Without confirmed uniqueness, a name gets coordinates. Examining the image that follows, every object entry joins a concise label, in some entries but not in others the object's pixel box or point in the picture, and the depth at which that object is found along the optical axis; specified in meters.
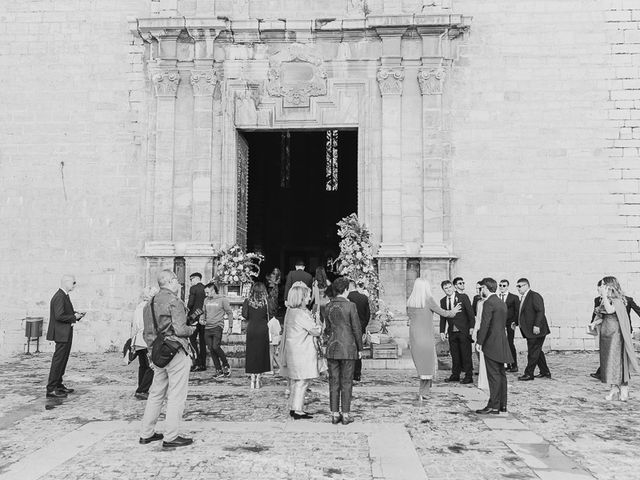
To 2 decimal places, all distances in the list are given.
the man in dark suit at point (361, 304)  9.37
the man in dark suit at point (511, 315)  10.09
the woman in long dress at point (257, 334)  8.43
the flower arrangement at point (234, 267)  12.32
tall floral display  11.66
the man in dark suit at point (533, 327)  9.33
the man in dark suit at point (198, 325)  10.04
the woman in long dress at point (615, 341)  7.75
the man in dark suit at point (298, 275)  10.93
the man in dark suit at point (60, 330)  7.95
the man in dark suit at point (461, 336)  9.28
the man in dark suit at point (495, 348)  6.90
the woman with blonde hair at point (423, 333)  7.81
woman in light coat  6.75
